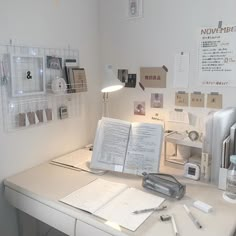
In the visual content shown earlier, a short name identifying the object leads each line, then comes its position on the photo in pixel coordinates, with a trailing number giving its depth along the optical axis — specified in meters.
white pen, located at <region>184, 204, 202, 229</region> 0.99
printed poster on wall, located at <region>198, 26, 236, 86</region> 1.43
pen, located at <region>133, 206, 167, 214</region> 1.08
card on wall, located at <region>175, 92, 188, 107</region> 1.63
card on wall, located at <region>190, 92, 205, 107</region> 1.57
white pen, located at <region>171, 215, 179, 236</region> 0.95
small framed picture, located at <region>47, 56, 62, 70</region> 1.56
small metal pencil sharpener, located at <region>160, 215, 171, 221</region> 1.03
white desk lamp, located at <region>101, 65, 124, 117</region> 1.68
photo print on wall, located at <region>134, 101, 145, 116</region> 1.83
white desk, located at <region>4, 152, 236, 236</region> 0.99
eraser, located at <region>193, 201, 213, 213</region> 1.10
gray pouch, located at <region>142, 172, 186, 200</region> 1.21
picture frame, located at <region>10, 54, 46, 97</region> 1.38
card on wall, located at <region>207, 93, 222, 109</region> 1.51
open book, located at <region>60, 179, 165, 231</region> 1.04
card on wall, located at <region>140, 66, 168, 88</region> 1.69
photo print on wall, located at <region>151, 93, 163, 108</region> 1.73
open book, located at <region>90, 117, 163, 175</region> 1.43
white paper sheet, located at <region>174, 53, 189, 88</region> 1.59
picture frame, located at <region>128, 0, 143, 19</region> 1.72
